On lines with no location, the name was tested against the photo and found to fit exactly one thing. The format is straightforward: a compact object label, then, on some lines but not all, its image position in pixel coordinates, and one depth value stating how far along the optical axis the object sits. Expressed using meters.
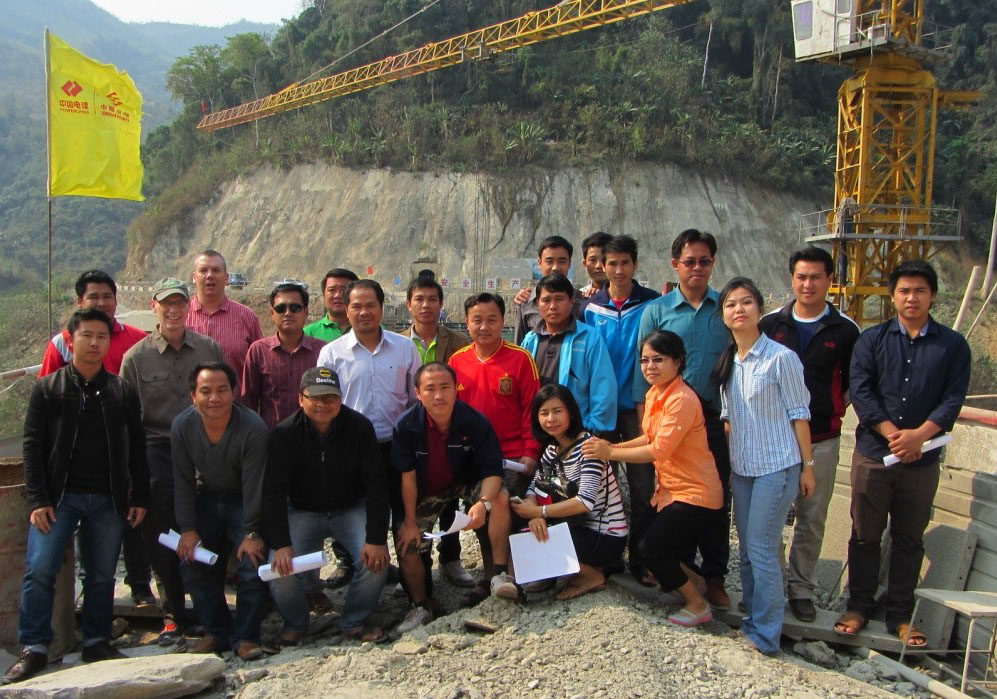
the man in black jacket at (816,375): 4.36
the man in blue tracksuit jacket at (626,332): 4.61
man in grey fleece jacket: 4.09
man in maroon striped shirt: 4.76
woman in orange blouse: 3.95
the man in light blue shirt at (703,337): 4.40
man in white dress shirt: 4.58
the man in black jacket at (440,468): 4.24
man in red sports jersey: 4.54
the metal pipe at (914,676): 3.82
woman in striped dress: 4.24
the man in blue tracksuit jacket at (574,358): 4.46
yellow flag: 7.14
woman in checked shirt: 3.91
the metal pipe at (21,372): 5.57
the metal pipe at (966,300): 6.09
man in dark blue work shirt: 4.08
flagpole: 6.80
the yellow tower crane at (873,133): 18.19
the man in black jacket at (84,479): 4.05
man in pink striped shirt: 5.12
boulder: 3.22
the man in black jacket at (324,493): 4.09
